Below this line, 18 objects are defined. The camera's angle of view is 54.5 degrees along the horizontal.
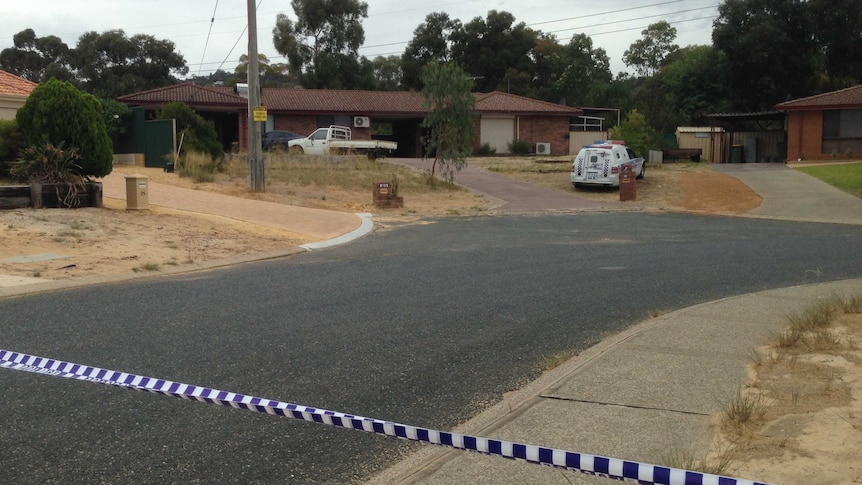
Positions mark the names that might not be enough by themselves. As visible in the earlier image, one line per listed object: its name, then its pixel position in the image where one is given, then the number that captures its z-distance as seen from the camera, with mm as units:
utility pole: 24047
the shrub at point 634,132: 35406
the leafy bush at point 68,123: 17438
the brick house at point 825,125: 39625
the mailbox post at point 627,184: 28547
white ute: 39156
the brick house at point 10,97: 25141
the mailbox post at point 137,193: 18078
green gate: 29484
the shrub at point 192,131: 29783
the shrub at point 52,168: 16859
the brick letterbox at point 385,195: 24250
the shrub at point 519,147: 50719
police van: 30484
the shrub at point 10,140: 19547
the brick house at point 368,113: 44788
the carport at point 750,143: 45781
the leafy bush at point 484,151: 49706
